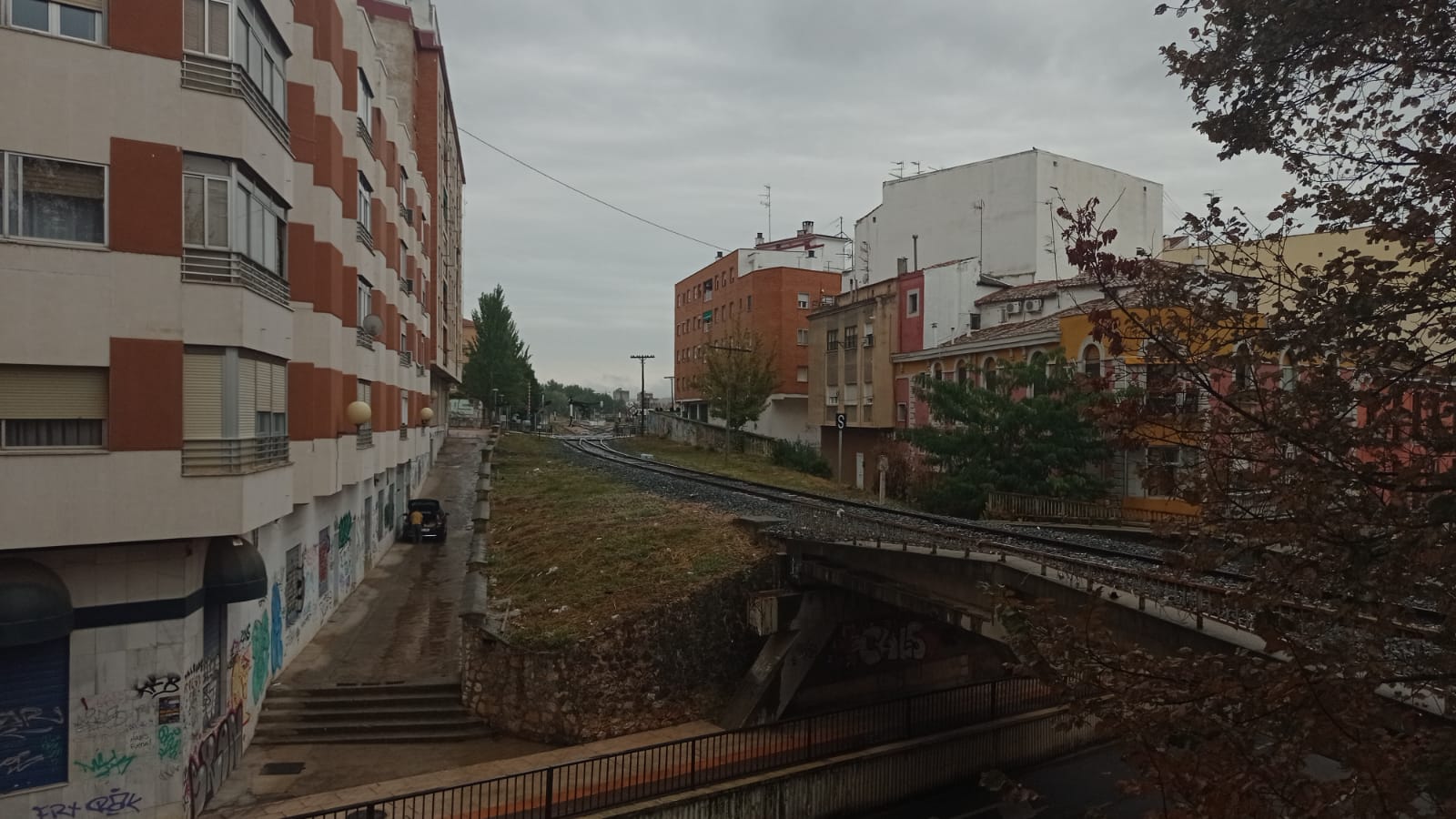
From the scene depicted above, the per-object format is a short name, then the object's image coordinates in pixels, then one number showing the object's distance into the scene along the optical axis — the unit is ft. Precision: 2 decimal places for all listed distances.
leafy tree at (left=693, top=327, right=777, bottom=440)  173.47
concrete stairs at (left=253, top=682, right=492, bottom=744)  50.08
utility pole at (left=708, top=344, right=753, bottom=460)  170.05
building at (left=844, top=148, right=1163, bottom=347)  131.44
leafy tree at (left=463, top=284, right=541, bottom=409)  252.83
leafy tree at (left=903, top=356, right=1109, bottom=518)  92.07
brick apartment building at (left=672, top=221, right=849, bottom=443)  200.03
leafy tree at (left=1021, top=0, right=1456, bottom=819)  14.62
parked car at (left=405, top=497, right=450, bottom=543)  105.50
